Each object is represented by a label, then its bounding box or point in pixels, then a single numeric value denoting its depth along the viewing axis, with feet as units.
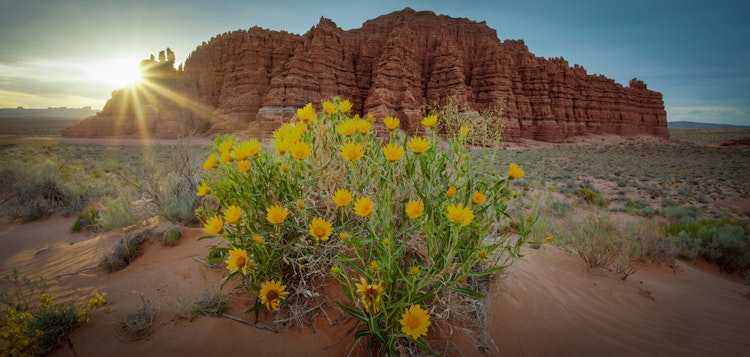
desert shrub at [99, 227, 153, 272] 9.33
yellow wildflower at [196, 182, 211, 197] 6.68
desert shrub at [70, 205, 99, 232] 13.51
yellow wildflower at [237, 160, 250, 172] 5.67
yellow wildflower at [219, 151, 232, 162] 6.24
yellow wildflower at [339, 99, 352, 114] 7.61
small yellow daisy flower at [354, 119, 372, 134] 6.27
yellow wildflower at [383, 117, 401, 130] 6.54
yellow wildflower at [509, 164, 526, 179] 5.73
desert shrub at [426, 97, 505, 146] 7.67
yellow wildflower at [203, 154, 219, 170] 6.43
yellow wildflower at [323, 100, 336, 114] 7.32
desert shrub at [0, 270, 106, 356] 5.41
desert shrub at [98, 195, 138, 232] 12.50
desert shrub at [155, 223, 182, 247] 10.32
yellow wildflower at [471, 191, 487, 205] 5.47
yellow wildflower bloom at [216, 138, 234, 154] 6.50
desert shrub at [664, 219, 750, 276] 15.37
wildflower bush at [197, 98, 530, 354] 5.27
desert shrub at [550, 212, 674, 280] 11.24
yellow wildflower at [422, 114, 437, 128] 6.68
